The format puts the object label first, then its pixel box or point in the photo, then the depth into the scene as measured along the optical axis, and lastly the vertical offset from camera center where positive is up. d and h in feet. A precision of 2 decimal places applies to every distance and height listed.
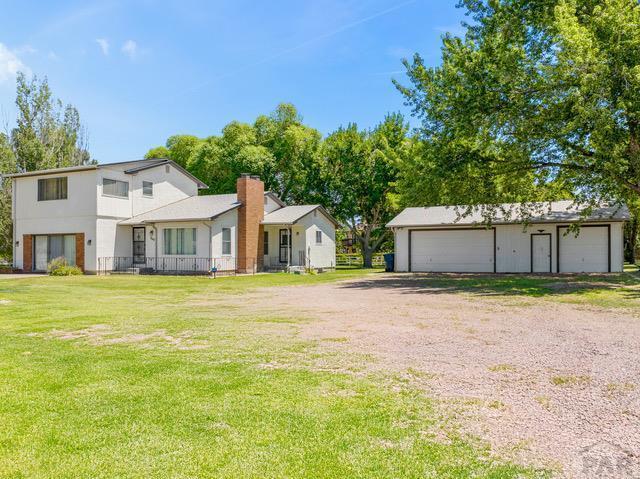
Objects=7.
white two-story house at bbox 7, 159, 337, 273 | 86.89 +3.96
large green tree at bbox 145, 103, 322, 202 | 133.59 +25.78
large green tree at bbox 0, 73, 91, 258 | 118.73 +30.06
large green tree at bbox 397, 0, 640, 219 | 50.26 +16.36
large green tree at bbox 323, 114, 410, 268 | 125.49 +17.43
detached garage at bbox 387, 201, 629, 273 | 84.02 +0.49
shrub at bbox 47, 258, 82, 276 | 83.56 -3.94
